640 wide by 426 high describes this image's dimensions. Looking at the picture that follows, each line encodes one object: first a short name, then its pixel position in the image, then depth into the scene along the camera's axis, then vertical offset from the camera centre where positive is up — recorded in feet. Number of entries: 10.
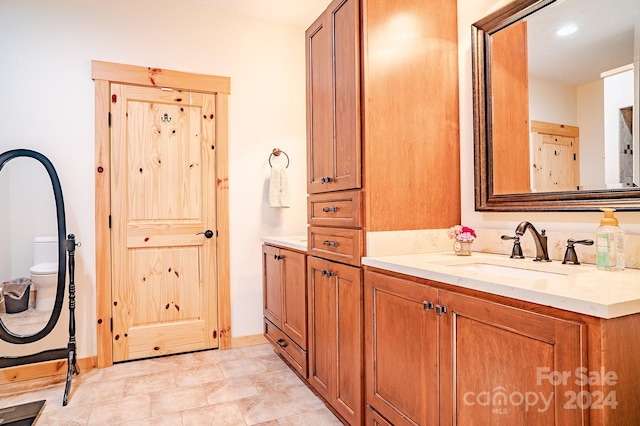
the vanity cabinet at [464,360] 2.93 -1.45
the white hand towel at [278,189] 10.61 +0.80
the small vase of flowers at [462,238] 5.66 -0.36
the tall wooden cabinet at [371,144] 5.72 +1.17
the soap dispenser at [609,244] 4.07 -0.34
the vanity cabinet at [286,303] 7.68 -1.99
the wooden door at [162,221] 9.44 -0.08
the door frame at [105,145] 9.11 +1.84
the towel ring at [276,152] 10.98 +1.93
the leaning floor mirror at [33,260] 7.92 -0.90
